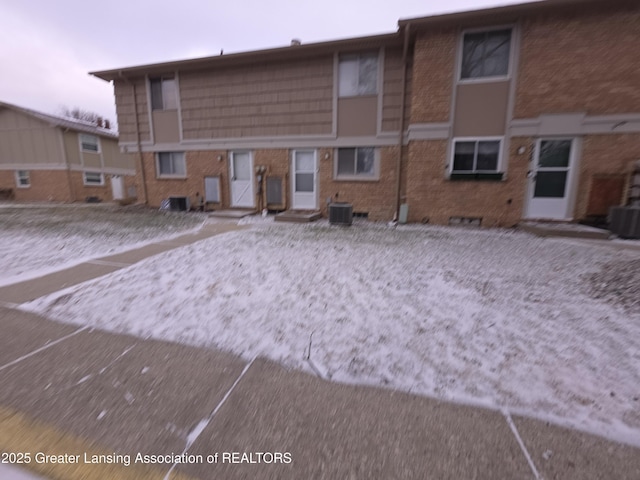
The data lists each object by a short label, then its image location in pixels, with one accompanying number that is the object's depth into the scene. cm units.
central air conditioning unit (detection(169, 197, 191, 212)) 1173
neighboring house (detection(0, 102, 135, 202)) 1766
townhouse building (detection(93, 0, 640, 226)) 762
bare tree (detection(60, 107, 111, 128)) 4291
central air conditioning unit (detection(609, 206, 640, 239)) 667
